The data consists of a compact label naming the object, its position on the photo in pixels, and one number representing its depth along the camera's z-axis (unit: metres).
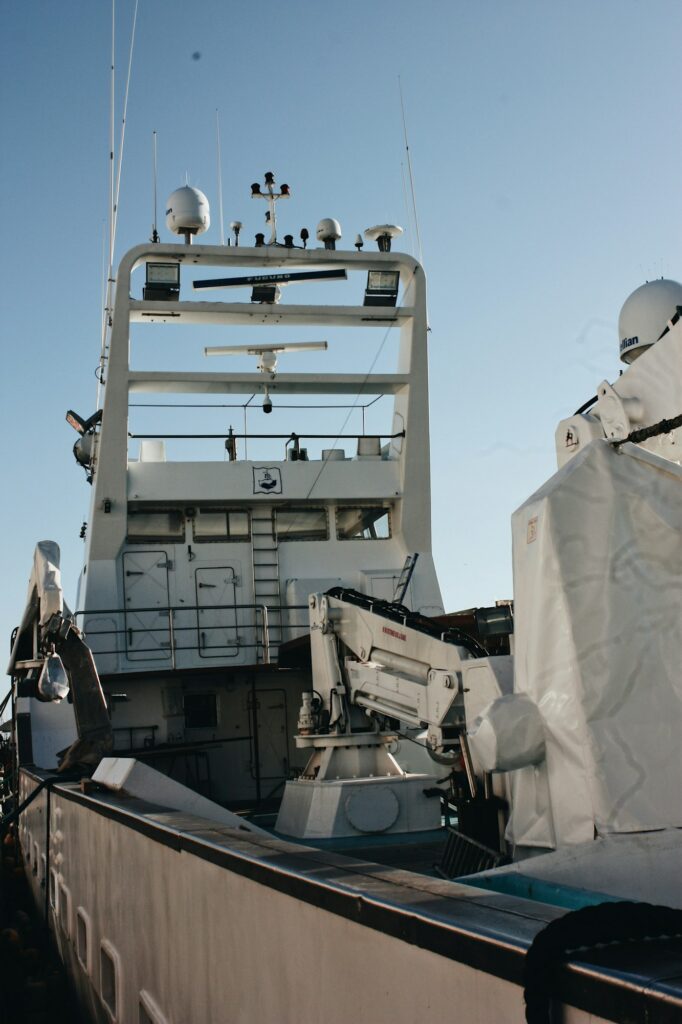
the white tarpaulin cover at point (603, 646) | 4.84
